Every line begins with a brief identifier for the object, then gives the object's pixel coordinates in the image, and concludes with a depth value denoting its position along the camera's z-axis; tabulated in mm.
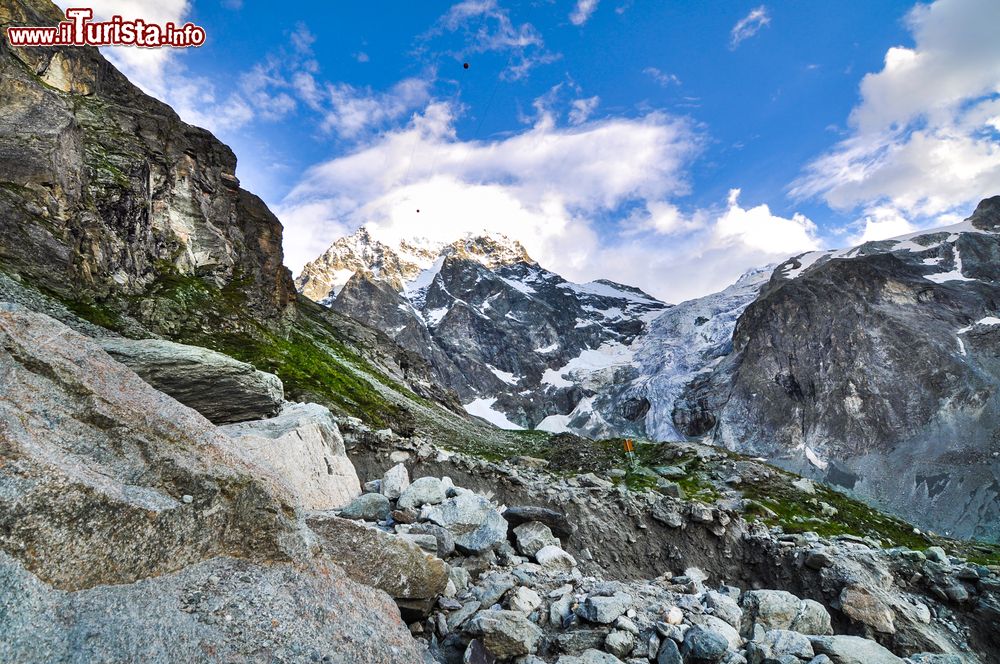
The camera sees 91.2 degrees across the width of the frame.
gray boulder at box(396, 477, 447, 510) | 11588
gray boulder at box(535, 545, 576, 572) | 11523
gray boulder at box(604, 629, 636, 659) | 7246
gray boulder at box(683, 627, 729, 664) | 7211
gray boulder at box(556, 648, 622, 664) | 6805
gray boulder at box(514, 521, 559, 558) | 12086
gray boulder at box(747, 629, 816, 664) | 7525
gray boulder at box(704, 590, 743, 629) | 9102
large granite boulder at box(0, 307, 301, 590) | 4695
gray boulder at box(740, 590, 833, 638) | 9742
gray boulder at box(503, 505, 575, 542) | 13156
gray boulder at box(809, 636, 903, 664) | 7941
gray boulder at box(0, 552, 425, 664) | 4219
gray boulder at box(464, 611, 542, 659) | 6938
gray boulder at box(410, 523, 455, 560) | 9969
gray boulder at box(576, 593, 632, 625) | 7781
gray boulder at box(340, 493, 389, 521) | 10758
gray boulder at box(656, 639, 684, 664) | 7066
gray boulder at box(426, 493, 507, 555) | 10531
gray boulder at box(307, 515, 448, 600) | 7398
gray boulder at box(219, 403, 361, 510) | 11648
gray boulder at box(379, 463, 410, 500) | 12496
